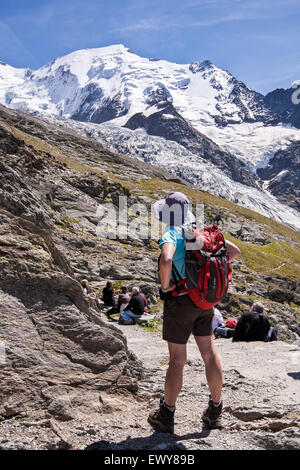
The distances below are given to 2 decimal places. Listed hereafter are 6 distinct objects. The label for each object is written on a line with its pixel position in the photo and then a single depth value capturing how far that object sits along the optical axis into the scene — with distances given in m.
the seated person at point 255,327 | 14.44
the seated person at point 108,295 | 23.81
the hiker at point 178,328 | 6.09
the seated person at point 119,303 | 22.52
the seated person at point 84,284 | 21.78
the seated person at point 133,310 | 20.06
